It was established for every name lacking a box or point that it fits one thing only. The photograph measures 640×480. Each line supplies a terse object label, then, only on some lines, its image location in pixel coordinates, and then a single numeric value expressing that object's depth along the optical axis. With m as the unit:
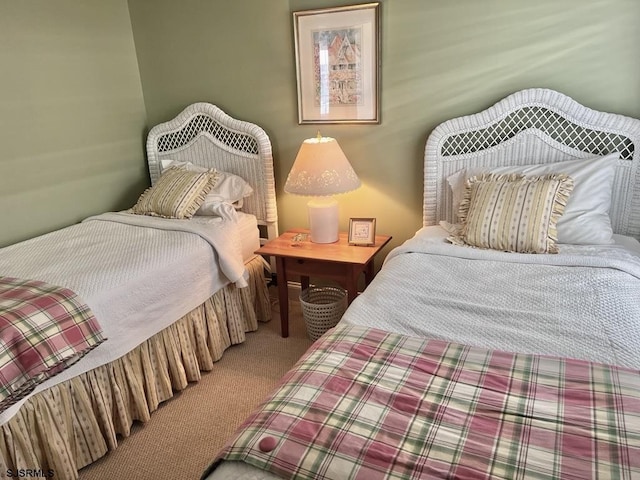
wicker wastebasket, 2.63
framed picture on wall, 2.59
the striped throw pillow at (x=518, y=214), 2.01
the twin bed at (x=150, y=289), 1.84
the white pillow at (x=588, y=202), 2.08
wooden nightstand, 2.46
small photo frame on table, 2.62
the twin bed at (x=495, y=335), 1.01
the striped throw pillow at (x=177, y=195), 2.78
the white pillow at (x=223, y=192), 2.81
